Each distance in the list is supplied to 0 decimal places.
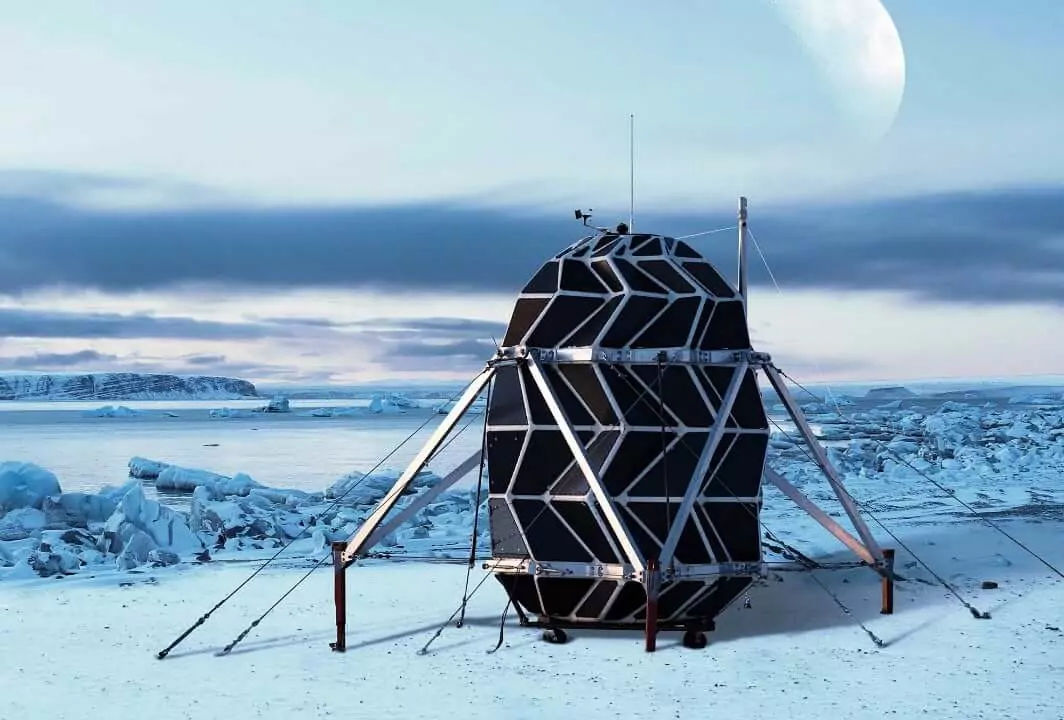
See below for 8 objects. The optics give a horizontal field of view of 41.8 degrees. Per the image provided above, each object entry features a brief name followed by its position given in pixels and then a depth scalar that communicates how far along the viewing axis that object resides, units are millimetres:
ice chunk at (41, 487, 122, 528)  33188
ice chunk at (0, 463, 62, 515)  34719
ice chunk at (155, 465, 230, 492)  47875
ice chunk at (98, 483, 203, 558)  28141
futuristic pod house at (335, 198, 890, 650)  17484
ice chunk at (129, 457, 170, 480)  55844
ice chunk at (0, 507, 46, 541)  30000
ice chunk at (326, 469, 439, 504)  39344
